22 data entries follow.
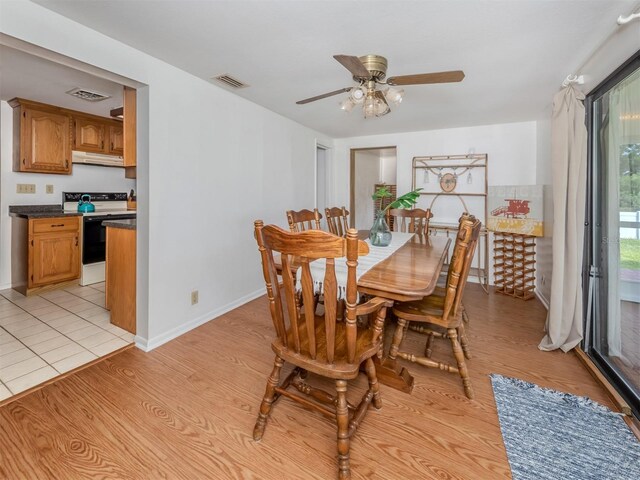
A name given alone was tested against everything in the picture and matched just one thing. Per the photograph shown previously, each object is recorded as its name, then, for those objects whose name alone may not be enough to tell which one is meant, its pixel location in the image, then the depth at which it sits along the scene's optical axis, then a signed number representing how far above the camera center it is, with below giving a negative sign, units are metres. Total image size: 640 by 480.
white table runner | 1.73 -0.23
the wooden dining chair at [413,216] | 3.40 +0.16
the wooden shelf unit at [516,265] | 3.70 -0.42
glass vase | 2.56 -0.02
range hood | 4.02 +0.95
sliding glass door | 1.78 +0.00
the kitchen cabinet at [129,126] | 2.37 +0.79
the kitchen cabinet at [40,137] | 3.53 +1.08
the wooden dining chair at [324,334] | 1.18 -0.48
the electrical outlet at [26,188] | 3.74 +0.50
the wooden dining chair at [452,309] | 1.61 -0.49
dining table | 1.51 -0.26
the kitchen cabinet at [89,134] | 3.96 +1.25
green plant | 2.31 +0.24
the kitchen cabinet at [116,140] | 4.30 +1.25
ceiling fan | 1.80 +0.90
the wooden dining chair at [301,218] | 2.65 +0.11
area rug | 1.35 -1.02
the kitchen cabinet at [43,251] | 3.55 -0.28
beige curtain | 2.20 +0.11
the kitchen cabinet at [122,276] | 2.59 -0.41
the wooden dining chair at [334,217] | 3.25 +0.13
